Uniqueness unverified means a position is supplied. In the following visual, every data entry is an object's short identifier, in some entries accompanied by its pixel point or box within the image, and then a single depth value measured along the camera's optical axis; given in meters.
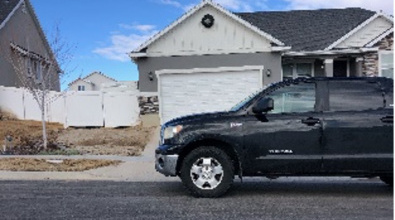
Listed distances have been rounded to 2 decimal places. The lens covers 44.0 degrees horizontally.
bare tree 22.79
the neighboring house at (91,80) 64.86
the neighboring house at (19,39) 27.93
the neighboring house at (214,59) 19.91
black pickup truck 7.50
